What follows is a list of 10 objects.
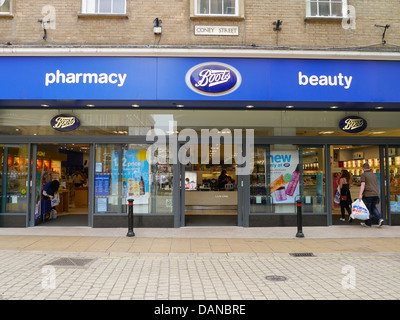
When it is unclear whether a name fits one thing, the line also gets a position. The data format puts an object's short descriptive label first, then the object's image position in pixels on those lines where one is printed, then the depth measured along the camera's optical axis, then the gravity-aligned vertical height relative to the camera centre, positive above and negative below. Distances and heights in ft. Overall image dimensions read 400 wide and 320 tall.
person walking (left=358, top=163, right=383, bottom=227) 34.35 -1.09
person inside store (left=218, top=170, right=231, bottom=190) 49.79 +0.31
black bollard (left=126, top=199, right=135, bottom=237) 29.95 -3.42
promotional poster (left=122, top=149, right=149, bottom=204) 35.27 +0.92
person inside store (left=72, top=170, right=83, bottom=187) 57.00 +0.32
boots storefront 30.99 +5.97
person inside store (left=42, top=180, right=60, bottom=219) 38.87 -1.05
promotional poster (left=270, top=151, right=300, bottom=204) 36.11 +0.80
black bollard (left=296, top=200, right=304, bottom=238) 29.69 -3.70
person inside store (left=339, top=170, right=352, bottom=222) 39.32 -1.38
